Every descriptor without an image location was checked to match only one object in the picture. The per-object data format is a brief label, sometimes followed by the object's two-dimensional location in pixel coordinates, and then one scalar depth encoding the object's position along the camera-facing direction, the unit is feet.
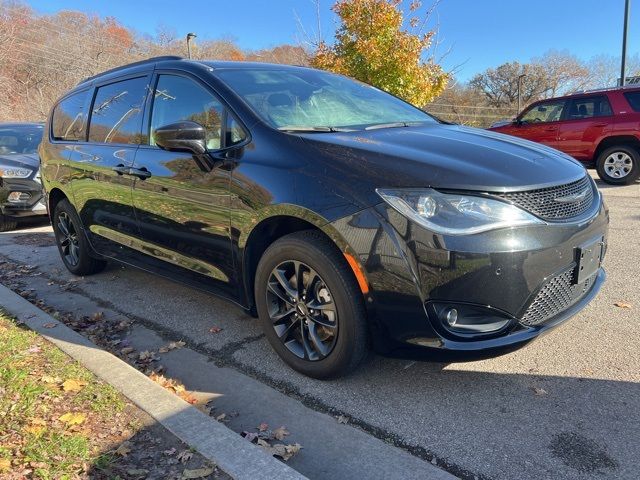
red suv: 29.81
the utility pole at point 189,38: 58.49
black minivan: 7.59
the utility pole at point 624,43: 46.55
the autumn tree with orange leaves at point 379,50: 34.04
